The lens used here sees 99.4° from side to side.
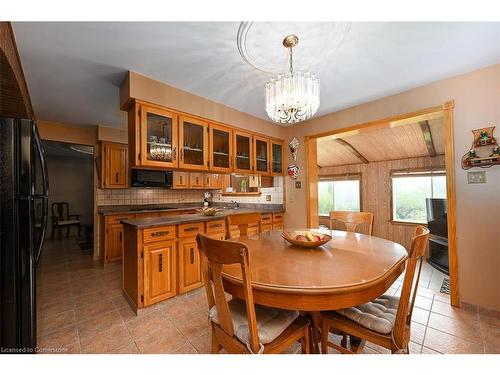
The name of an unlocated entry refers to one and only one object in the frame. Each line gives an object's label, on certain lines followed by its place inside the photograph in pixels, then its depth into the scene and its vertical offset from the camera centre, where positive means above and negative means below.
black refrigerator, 1.26 -0.29
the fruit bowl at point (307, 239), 1.48 -0.38
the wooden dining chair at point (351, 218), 2.16 -0.33
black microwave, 3.85 +0.21
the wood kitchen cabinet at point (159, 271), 2.11 -0.85
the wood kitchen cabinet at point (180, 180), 4.30 +0.19
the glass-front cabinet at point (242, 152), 3.16 +0.57
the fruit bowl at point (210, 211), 2.82 -0.31
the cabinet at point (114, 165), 3.79 +0.45
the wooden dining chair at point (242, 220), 1.94 -0.31
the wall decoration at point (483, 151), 2.00 +0.33
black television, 3.38 -0.51
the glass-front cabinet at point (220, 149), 2.86 +0.56
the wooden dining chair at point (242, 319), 0.93 -0.71
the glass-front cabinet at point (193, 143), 2.54 +0.58
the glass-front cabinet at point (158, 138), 2.23 +0.58
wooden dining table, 0.95 -0.44
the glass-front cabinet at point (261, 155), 3.46 +0.55
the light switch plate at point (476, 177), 2.08 +0.08
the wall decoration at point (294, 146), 3.68 +0.72
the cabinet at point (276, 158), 3.70 +0.54
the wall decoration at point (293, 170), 3.63 +0.30
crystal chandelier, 1.61 +0.74
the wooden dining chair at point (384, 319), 1.02 -0.73
